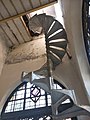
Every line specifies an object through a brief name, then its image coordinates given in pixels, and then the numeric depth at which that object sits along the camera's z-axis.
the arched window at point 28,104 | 2.01
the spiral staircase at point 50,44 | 1.69
